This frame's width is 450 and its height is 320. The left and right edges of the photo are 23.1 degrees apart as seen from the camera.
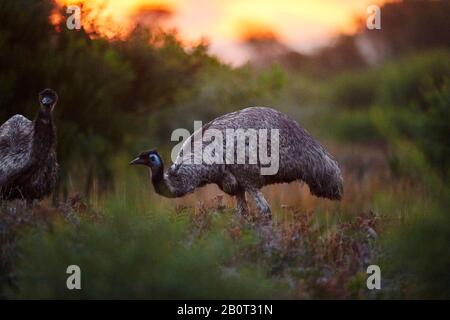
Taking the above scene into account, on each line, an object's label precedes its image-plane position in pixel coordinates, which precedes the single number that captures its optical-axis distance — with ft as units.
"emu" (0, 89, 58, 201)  34.96
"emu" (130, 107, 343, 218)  34.53
